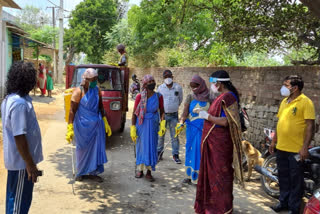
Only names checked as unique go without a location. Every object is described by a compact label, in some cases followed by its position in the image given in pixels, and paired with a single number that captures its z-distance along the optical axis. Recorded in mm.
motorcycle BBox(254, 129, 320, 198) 4098
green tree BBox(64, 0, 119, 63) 33094
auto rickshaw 7238
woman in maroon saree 3502
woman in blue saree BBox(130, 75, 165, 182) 5156
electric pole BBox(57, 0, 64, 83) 24295
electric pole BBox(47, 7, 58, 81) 27012
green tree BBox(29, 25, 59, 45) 36406
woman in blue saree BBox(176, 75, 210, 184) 4910
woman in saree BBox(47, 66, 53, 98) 17344
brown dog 5496
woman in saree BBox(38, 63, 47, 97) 16859
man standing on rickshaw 8727
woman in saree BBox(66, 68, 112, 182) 4945
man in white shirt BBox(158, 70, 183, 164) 6629
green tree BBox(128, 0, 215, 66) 18250
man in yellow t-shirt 3861
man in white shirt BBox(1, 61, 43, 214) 2697
